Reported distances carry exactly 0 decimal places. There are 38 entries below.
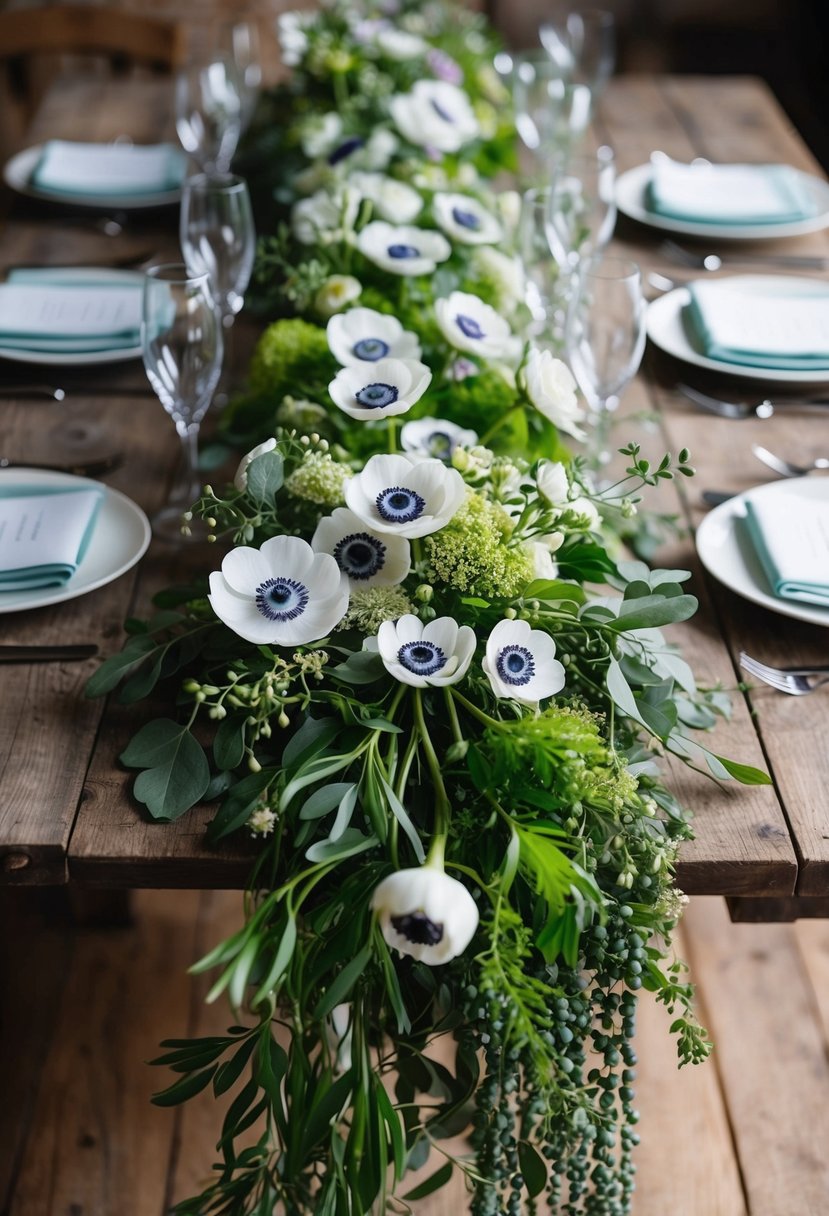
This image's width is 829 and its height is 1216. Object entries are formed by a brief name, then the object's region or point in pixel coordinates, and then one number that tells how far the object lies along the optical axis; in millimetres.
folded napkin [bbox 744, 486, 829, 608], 1152
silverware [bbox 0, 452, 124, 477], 1364
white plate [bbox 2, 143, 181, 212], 1973
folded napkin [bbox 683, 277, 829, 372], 1566
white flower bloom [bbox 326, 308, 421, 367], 1134
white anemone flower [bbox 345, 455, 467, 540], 926
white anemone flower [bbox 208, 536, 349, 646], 940
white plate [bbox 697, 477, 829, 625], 1147
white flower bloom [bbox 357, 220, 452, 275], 1367
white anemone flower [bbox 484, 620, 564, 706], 887
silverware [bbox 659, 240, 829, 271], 1863
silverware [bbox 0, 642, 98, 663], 1096
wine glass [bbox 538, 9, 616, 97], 2238
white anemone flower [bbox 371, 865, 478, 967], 756
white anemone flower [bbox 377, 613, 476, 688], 879
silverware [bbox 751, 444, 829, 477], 1398
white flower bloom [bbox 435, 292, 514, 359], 1201
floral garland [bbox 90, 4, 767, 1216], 809
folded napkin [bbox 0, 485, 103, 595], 1159
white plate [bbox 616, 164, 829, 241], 1927
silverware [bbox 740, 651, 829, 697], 1094
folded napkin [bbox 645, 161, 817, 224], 1950
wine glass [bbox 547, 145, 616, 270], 1558
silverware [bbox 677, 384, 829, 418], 1522
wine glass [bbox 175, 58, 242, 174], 1948
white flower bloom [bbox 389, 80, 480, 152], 1781
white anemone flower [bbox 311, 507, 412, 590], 965
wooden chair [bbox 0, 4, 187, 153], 2500
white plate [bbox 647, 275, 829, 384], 1555
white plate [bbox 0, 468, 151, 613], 1148
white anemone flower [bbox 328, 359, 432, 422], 1001
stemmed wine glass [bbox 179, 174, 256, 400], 1443
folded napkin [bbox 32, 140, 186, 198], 1995
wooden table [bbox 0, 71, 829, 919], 919
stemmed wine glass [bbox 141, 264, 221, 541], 1207
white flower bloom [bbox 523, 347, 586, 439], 1062
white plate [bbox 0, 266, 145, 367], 1560
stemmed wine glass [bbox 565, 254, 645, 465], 1268
